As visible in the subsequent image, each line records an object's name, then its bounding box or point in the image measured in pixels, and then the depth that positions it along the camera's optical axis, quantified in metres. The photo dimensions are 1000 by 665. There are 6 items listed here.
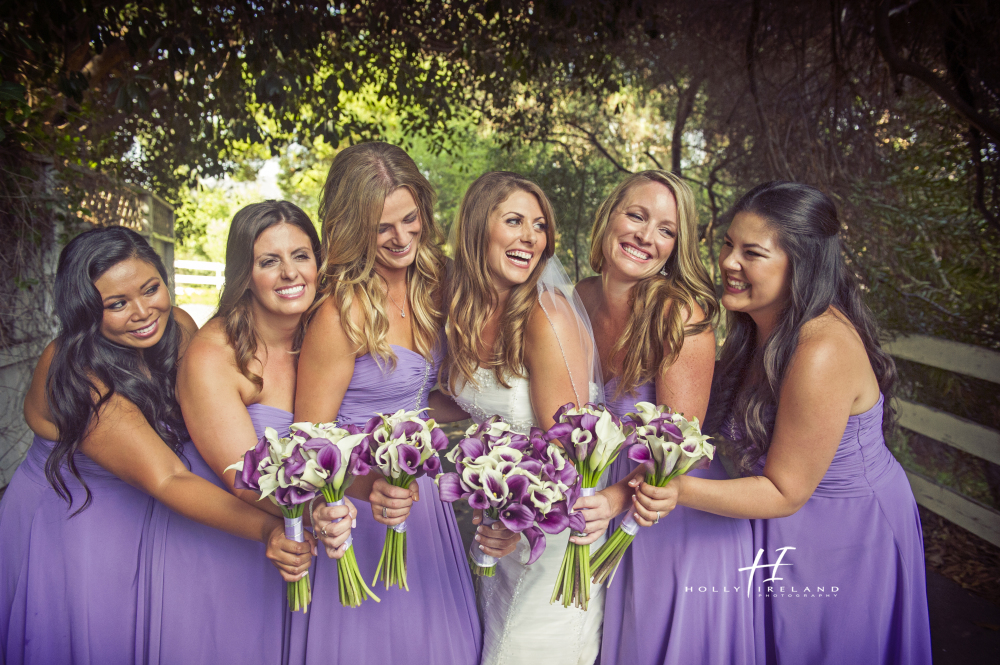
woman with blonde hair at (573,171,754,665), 2.30
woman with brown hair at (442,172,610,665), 2.34
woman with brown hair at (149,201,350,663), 2.23
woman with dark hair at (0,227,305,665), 2.11
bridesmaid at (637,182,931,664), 2.12
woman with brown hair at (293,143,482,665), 2.25
